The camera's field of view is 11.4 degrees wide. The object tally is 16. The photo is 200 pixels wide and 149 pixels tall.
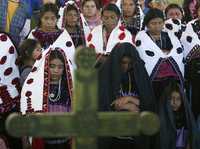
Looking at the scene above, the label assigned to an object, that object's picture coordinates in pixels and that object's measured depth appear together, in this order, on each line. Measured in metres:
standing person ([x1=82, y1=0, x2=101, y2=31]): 11.21
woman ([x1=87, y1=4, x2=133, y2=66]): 9.73
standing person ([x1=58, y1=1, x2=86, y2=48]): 10.53
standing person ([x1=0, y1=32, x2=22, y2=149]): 9.55
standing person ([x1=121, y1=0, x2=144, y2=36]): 10.49
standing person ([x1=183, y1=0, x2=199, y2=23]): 11.93
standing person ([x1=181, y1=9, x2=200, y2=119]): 10.17
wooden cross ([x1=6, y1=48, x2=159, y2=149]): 5.44
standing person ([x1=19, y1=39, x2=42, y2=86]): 9.68
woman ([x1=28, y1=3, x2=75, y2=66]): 9.92
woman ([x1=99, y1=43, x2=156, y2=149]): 8.60
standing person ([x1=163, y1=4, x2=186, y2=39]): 10.18
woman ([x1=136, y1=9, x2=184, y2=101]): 9.54
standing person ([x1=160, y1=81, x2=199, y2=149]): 8.95
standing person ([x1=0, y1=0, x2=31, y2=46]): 10.92
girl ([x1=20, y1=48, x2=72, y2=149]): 8.64
